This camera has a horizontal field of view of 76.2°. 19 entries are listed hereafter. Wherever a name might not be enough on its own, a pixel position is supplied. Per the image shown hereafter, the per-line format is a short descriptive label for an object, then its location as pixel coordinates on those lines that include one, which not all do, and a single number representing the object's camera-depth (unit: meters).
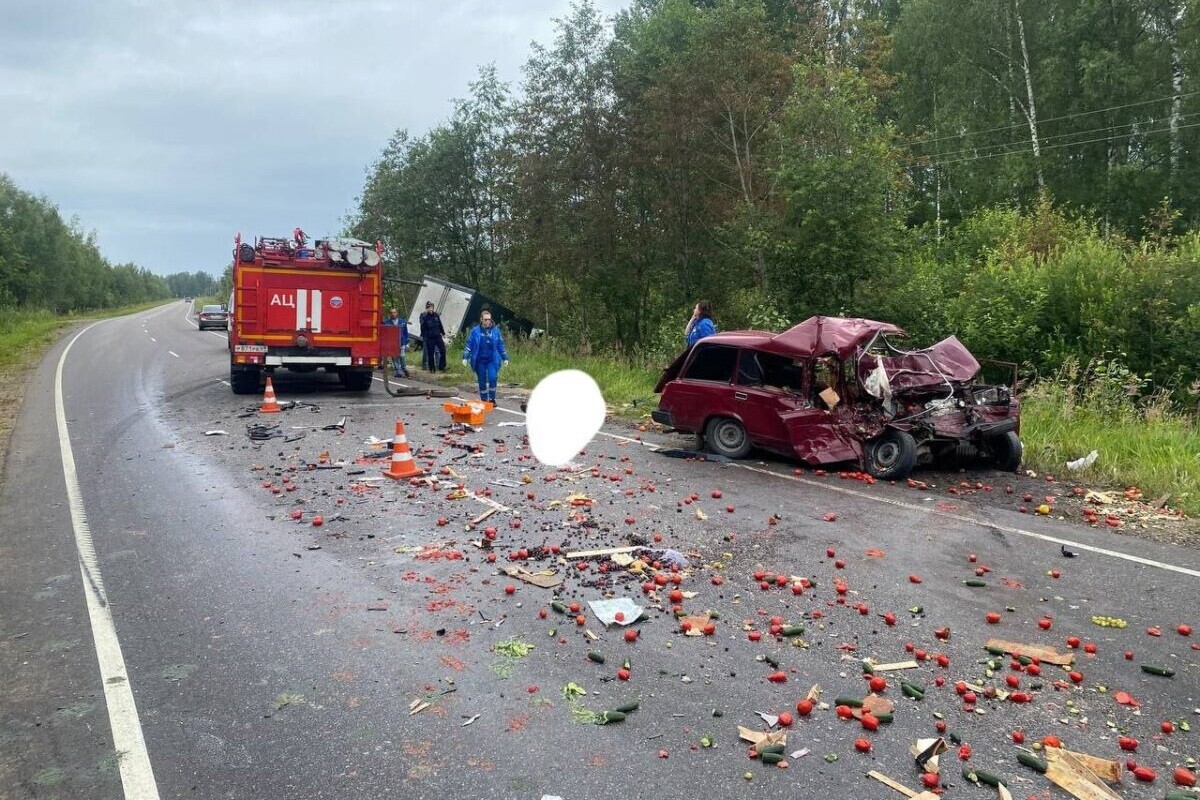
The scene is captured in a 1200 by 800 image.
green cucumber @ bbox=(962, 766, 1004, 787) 3.30
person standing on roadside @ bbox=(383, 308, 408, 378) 20.15
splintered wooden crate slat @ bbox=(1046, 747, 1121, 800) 3.23
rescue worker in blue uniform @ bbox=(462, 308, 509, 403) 14.25
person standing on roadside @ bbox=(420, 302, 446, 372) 20.66
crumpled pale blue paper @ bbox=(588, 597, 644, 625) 4.94
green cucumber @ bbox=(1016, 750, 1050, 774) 3.39
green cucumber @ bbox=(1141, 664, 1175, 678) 4.28
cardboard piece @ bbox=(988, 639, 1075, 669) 4.44
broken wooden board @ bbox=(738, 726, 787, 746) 3.59
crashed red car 8.97
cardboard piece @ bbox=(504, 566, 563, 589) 5.61
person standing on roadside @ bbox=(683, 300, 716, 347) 12.95
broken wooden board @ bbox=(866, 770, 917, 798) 3.21
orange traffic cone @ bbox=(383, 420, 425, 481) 8.93
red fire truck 15.50
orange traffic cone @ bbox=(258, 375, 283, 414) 13.80
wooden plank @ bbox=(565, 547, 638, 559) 6.16
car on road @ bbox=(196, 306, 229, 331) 44.16
